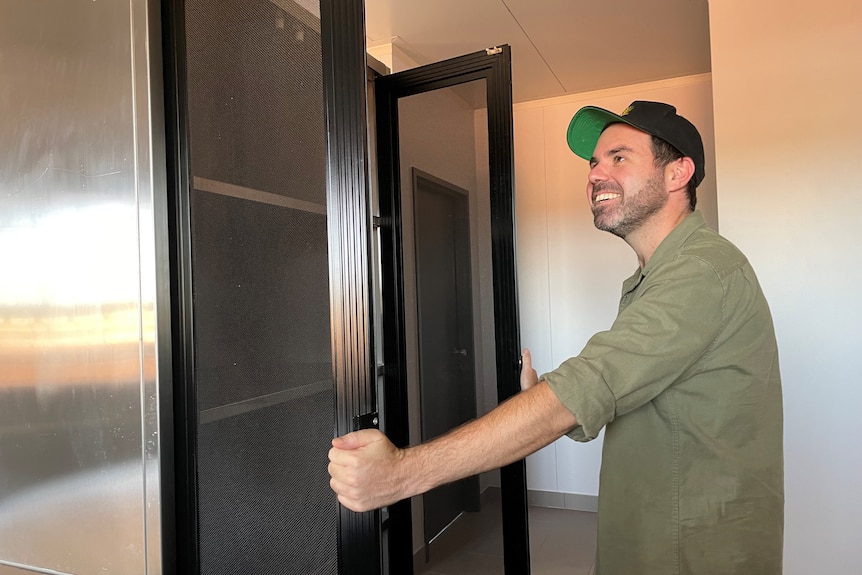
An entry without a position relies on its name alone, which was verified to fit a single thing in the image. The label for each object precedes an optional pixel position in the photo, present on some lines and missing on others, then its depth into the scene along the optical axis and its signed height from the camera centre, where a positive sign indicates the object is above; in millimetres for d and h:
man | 791 -192
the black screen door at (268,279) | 927 +29
